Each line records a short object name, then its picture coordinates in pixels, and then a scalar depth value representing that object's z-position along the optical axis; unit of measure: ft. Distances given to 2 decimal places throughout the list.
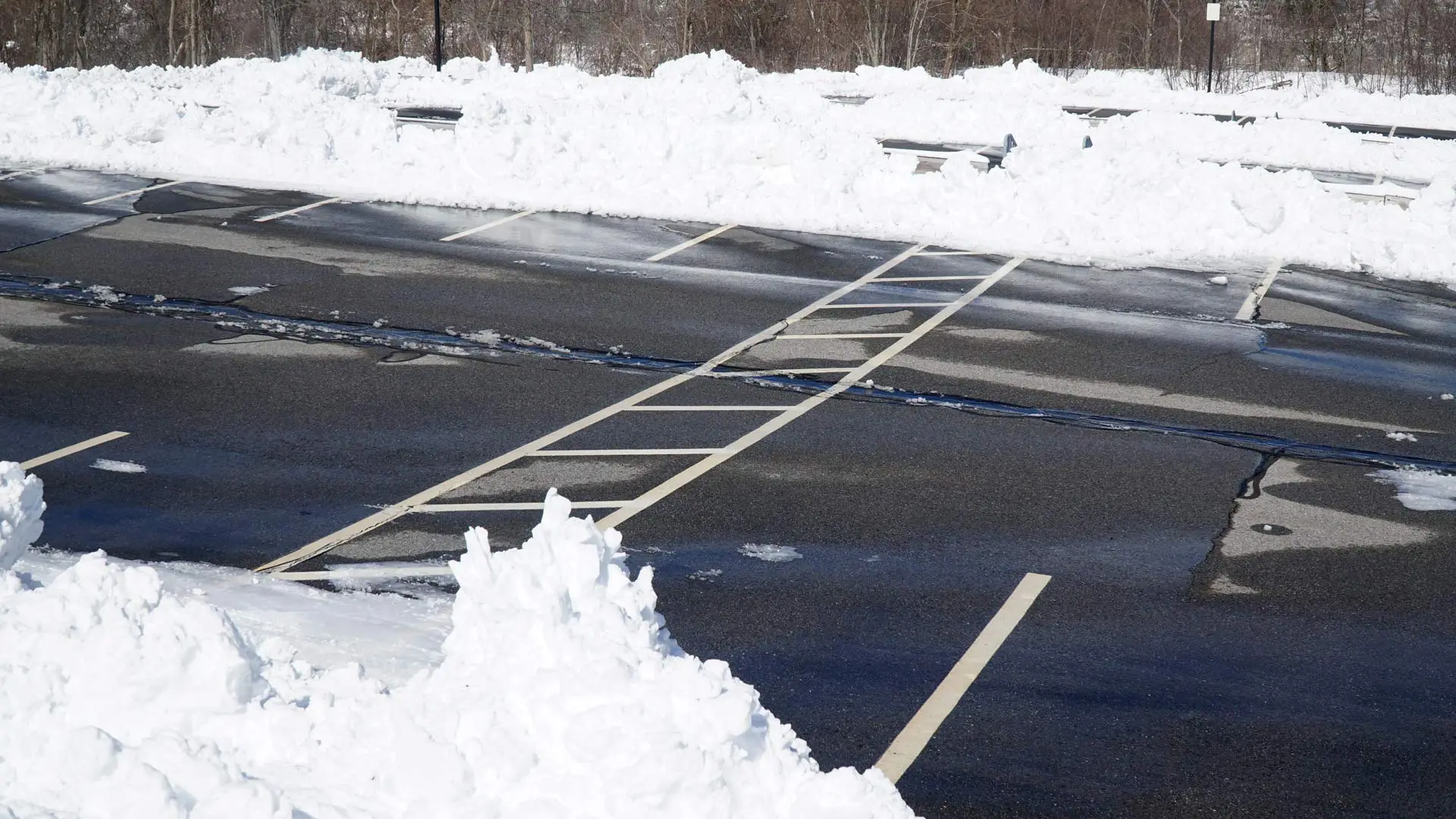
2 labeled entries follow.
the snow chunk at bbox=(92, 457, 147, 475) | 59.21
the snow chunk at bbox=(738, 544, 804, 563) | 51.42
